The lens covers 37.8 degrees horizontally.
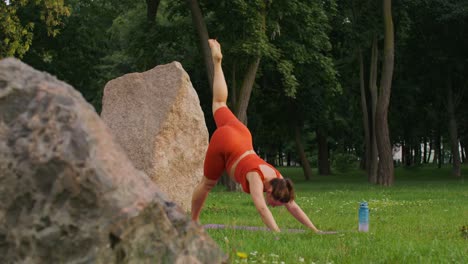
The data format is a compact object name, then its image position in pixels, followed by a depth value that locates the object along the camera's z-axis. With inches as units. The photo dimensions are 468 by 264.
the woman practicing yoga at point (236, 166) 349.7
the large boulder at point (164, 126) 579.5
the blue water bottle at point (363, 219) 427.8
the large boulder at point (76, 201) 145.9
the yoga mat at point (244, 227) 409.4
